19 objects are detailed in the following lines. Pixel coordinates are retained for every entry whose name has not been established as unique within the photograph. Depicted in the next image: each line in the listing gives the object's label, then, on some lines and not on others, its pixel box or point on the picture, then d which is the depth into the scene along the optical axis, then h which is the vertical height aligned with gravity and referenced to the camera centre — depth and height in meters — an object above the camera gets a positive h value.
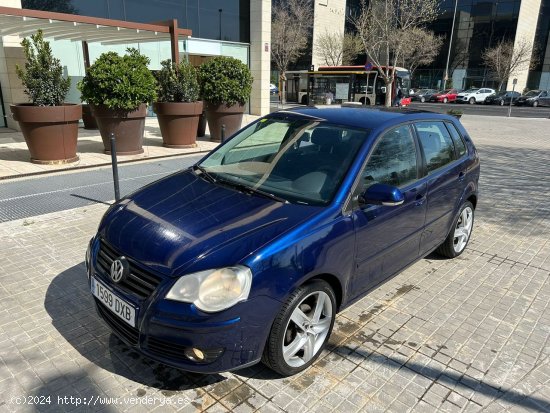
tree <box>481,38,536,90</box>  47.19 +2.78
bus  29.62 -0.22
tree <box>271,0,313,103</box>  38.50 +4.98
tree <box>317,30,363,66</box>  45.94 +3.54
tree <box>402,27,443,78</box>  39.53 +3.31
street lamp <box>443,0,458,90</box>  50.68 +3.34
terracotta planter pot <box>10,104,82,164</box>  7.89 -0.93
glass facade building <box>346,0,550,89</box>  50.47 +5.40
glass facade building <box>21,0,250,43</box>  14.28 +2.50
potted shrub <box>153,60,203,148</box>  10.33 -0.52
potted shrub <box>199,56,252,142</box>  11.09 -0.19
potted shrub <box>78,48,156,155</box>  8.66 -0.26
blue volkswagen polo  2.39 -0.97
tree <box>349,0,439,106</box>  21.46 +3.28
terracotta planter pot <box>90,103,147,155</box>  9.02 -0.96
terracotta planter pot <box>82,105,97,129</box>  13.10 -1.20
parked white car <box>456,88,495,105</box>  42.34 -1.24
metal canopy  9.38 +1.30
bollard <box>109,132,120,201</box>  5.94 -1.17
